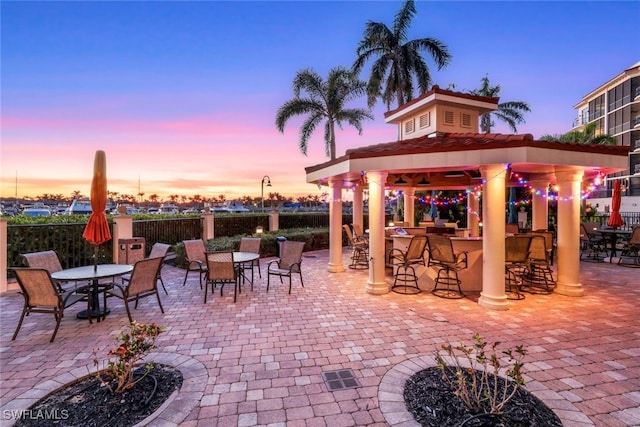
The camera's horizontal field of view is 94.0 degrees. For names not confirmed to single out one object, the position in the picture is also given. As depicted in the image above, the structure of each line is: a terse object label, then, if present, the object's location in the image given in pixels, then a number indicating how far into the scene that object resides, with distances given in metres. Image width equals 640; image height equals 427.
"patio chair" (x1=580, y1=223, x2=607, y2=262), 10.91
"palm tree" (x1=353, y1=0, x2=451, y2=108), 15.59
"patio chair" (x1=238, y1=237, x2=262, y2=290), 8.05
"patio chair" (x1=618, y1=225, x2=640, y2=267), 9.26
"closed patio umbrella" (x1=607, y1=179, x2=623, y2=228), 10.05
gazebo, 5.61
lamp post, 19.75
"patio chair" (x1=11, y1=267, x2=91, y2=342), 4.15
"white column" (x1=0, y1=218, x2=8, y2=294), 6.46
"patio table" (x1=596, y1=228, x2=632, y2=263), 9.72
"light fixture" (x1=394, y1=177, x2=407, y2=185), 10.54
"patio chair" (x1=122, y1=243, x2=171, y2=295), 6.47
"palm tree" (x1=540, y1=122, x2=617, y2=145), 22.30
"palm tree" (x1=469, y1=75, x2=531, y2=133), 21.92
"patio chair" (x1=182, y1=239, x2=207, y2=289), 7.50
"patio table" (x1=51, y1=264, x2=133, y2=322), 4.74
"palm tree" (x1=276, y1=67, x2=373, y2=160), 17.77
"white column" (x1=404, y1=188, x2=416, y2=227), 13.16
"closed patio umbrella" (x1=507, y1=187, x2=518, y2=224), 15.42
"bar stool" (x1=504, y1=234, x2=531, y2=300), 6.39
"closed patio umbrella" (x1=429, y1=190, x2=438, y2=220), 16.64
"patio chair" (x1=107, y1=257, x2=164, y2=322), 4.83
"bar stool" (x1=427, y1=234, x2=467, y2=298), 6.36
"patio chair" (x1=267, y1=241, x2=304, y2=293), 7.25
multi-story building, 33.09
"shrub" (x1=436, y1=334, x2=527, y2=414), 2.43
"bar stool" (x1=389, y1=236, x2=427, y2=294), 6.77
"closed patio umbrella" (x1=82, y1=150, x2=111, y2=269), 5.15
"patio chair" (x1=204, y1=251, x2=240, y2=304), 6.09
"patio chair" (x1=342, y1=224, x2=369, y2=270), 9.95
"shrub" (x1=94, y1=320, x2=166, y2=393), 2.78
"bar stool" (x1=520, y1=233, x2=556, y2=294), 6.63
